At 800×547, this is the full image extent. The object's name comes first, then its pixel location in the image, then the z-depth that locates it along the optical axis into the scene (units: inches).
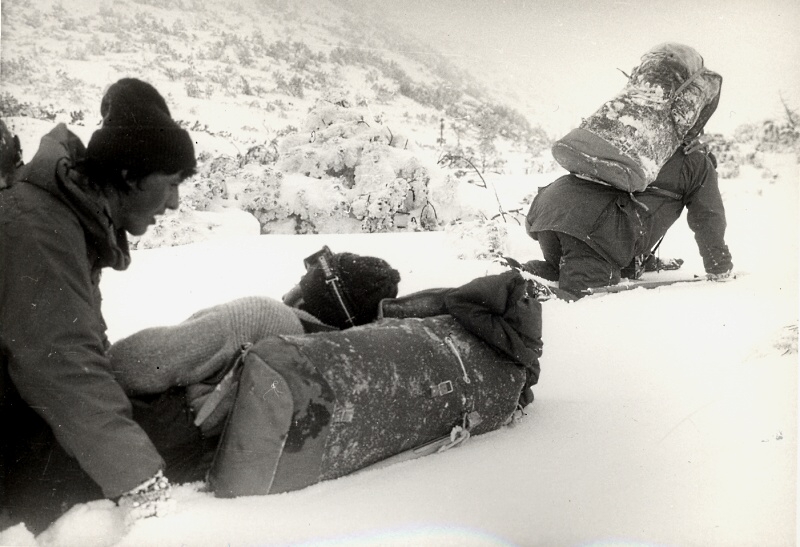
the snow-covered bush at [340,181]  152.5
